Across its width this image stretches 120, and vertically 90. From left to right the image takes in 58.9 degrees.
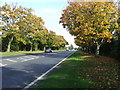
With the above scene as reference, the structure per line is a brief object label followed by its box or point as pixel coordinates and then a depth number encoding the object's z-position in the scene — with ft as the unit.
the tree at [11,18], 82.67
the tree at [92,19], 42.02
